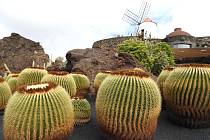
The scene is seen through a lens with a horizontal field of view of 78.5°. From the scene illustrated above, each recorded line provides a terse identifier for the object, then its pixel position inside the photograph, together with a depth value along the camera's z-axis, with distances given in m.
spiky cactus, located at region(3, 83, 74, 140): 1.40
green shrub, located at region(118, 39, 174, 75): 4.45
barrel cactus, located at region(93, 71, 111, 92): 2.45
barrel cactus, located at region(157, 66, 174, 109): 2.23
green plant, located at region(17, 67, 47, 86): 2.31
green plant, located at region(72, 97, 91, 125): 1.89
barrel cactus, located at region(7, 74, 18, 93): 2.46
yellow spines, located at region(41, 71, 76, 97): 2.01
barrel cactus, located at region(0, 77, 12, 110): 2.10
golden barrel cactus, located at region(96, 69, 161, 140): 1.56
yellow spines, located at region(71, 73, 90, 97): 2.52
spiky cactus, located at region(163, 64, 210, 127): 1.88
